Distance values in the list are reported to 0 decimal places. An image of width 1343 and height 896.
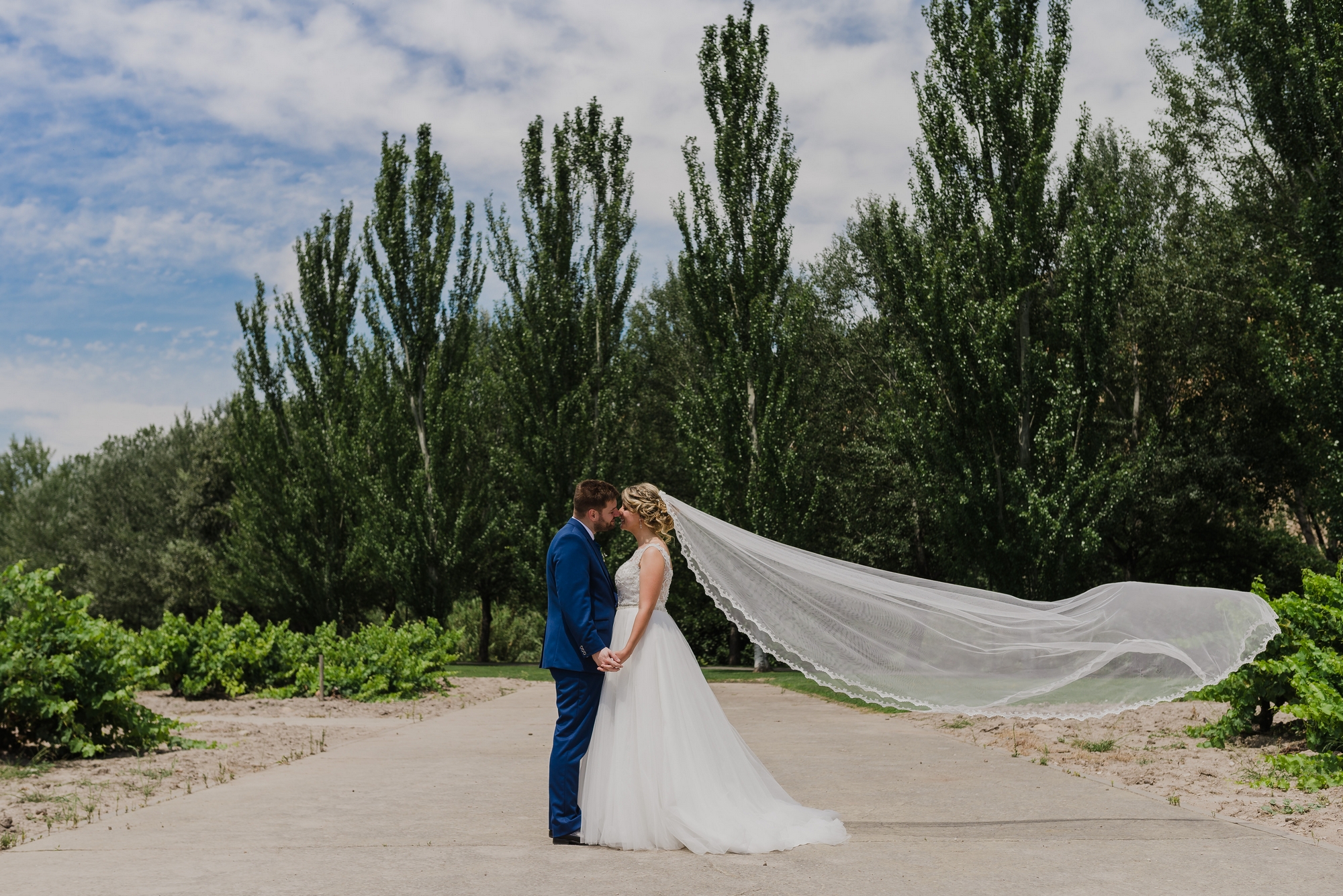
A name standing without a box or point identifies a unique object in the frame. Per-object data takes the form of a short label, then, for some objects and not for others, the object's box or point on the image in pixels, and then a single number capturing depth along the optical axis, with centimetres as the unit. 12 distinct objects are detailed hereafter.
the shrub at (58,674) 861
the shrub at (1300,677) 733
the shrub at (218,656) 1434
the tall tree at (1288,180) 1919
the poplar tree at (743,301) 2289
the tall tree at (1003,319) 1938
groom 562
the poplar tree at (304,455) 2950
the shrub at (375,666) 1524
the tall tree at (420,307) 2667
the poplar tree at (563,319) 2536
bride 545
